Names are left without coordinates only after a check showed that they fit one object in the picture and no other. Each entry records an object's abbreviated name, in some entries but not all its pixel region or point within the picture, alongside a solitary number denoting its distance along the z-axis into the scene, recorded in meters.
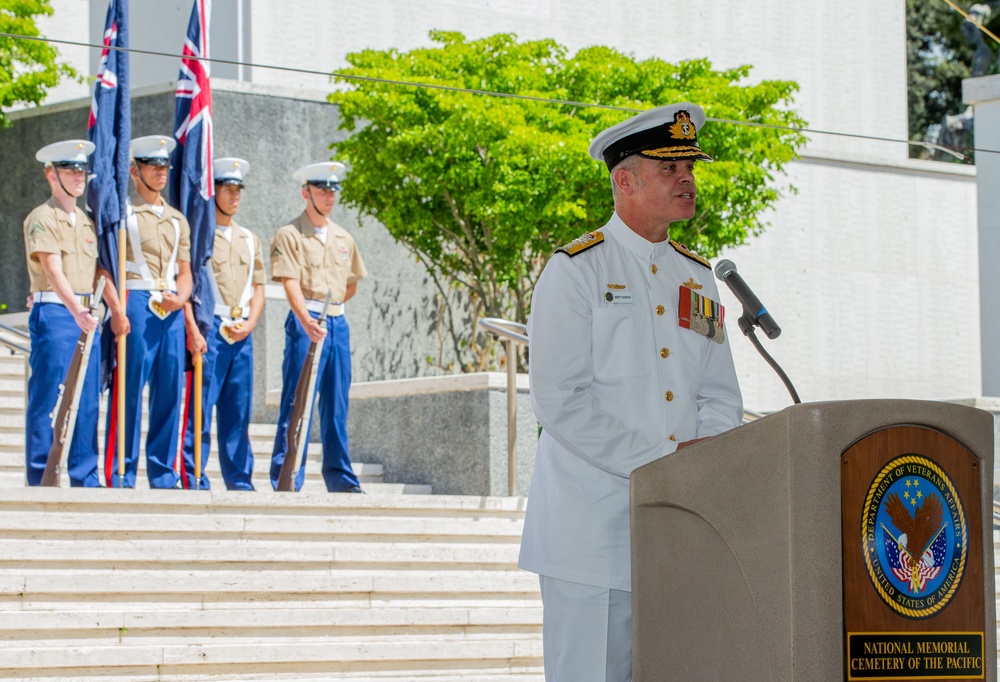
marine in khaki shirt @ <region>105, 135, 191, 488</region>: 17.36
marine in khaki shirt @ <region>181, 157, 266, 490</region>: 18.58
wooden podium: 5.04
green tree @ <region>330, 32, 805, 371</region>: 26.31
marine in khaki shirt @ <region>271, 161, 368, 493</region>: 18.75
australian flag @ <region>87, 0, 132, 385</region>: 17.44
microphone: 6.65
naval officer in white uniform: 6.48
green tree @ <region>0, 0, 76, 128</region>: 31.58
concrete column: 25.70
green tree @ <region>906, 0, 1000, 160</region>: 61.06
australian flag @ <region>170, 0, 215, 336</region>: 18.61
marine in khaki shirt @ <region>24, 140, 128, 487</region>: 16.83
